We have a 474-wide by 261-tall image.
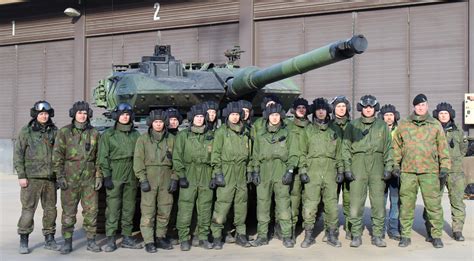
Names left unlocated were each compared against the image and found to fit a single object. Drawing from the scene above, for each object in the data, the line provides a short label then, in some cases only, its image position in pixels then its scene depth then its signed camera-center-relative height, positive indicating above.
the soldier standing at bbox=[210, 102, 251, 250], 7.79 -0.60
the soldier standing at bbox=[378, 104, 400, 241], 8.63 -1.13
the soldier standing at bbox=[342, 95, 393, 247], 7.93 -0.52
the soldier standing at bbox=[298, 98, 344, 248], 7.92 -0.55
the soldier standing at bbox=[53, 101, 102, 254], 7.65 -0.65
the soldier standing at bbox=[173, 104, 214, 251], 7.80 -0.64
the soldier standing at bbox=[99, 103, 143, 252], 7.76 -0.63
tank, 9.57 +0.69
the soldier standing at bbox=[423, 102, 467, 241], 8.46 -0.60
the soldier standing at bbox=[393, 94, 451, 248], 7.82 -0.47
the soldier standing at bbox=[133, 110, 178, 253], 7.70 -0.68
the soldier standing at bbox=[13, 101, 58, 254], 7.68 -0.59
